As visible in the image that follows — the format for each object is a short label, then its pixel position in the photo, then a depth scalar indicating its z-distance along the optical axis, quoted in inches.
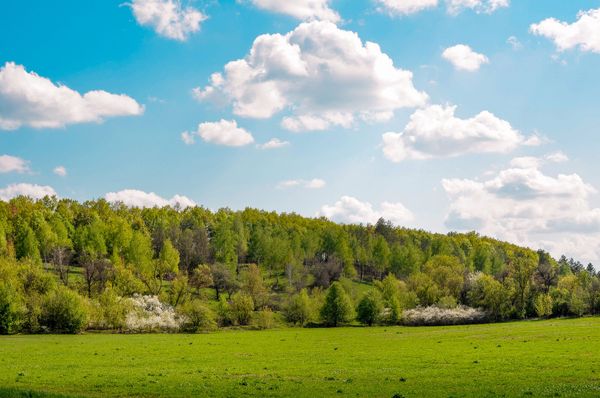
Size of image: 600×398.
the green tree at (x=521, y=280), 5000.0
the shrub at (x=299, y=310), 4874.5
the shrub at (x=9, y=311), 3710.6
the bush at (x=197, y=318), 4301.2
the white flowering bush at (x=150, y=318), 4264.3
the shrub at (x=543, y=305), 4869.6
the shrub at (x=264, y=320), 4539.9
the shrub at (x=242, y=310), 4709.6
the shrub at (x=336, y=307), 4852.4
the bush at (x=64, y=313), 3878.0
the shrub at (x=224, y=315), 4717.0
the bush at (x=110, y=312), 4170.8
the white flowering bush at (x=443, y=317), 4968.0
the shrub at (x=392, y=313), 5000.0
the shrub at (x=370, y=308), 4877.0
